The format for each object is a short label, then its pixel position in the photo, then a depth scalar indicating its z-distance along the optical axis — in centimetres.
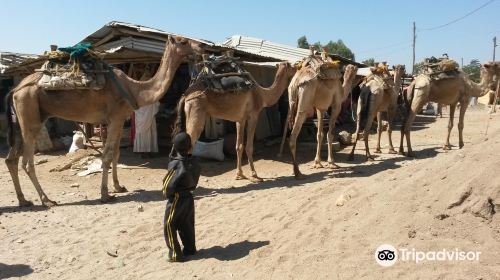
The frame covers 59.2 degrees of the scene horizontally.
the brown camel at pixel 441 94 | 1123
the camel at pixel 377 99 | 1100
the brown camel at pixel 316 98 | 939
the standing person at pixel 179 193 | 461
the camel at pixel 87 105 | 754
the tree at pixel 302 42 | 5449
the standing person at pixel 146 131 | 1106
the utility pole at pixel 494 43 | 4459
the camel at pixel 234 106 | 828
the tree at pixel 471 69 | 5367
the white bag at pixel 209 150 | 1098
